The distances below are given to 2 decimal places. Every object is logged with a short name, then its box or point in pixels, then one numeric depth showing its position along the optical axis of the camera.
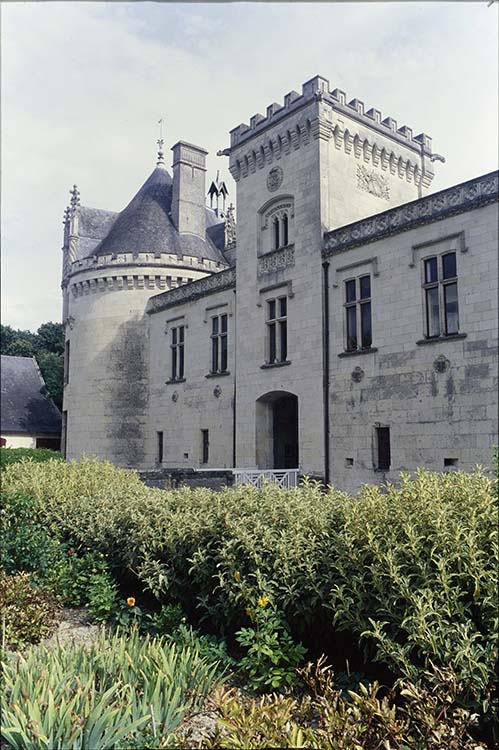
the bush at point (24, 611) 5.72
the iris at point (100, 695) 3.34
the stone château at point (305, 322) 14.41
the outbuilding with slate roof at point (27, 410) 26.70
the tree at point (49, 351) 28.98
